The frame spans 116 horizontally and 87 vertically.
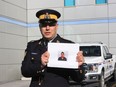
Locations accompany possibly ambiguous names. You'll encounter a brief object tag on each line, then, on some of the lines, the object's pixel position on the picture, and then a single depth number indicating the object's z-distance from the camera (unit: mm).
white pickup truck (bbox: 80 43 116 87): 7685
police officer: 1931
